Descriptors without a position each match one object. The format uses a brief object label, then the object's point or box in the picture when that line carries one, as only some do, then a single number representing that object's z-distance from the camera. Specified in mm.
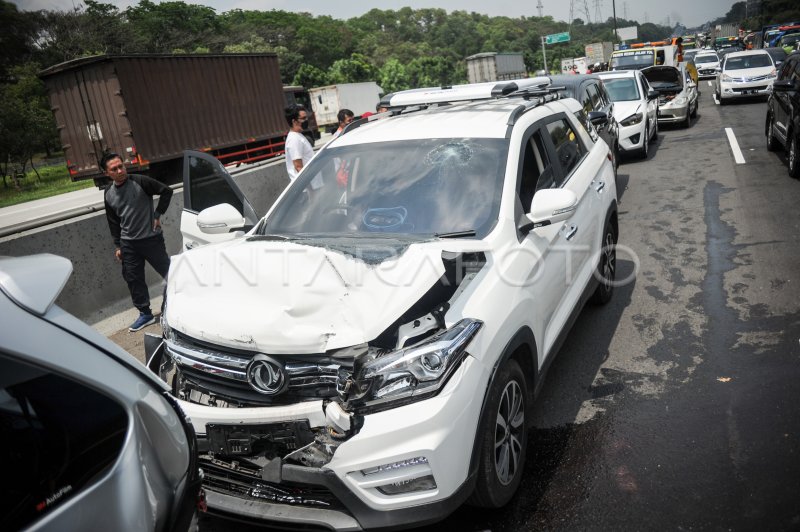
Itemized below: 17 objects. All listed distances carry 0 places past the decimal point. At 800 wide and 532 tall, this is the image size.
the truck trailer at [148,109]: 18812
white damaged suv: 2547
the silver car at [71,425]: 1525
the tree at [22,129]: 26422
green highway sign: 84125
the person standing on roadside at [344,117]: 9844
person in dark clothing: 6344
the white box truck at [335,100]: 43781
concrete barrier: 6379
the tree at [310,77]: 75050
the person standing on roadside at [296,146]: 8312
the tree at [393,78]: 78688
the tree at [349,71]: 74625
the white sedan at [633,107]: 12430
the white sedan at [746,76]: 19203
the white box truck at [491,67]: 64750
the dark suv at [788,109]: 8922
